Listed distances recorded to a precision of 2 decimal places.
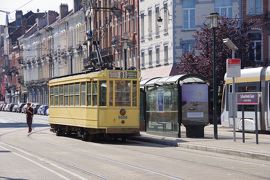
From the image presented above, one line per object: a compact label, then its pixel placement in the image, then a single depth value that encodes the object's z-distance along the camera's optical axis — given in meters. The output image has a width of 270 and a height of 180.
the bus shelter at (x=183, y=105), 27.16
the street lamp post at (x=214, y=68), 25.94
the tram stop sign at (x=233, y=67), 24.28
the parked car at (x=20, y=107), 93.06
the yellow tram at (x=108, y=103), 26.62
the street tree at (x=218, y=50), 47.00
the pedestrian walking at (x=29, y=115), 35.70
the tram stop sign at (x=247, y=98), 23.20
